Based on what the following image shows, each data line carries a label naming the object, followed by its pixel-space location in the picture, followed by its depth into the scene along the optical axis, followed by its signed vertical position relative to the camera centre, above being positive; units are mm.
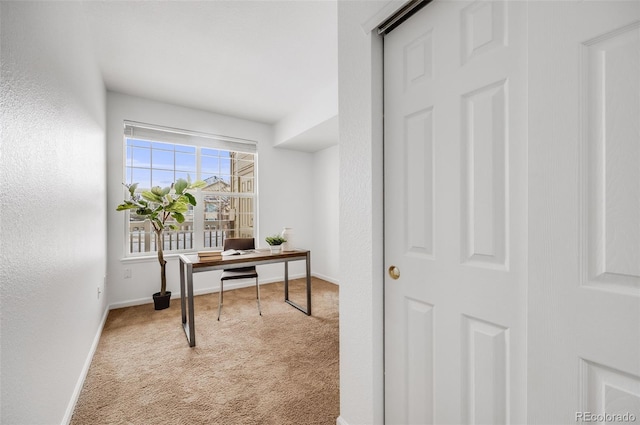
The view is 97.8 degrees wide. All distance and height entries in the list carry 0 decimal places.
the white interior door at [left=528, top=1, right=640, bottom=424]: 654 -7
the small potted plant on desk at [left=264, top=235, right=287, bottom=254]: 3111 -365
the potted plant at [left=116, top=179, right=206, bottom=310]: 3201 +60
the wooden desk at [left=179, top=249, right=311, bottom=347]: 2393 -506
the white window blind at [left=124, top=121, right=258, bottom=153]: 3538 +1031
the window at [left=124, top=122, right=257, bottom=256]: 3641 +496
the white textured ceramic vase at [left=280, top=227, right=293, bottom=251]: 3238 -334
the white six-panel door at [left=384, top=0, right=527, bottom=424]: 869 -16
